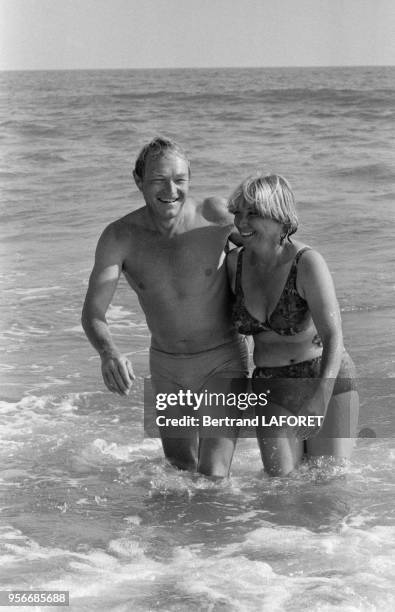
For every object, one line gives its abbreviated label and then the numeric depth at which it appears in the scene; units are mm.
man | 3861
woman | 3576
